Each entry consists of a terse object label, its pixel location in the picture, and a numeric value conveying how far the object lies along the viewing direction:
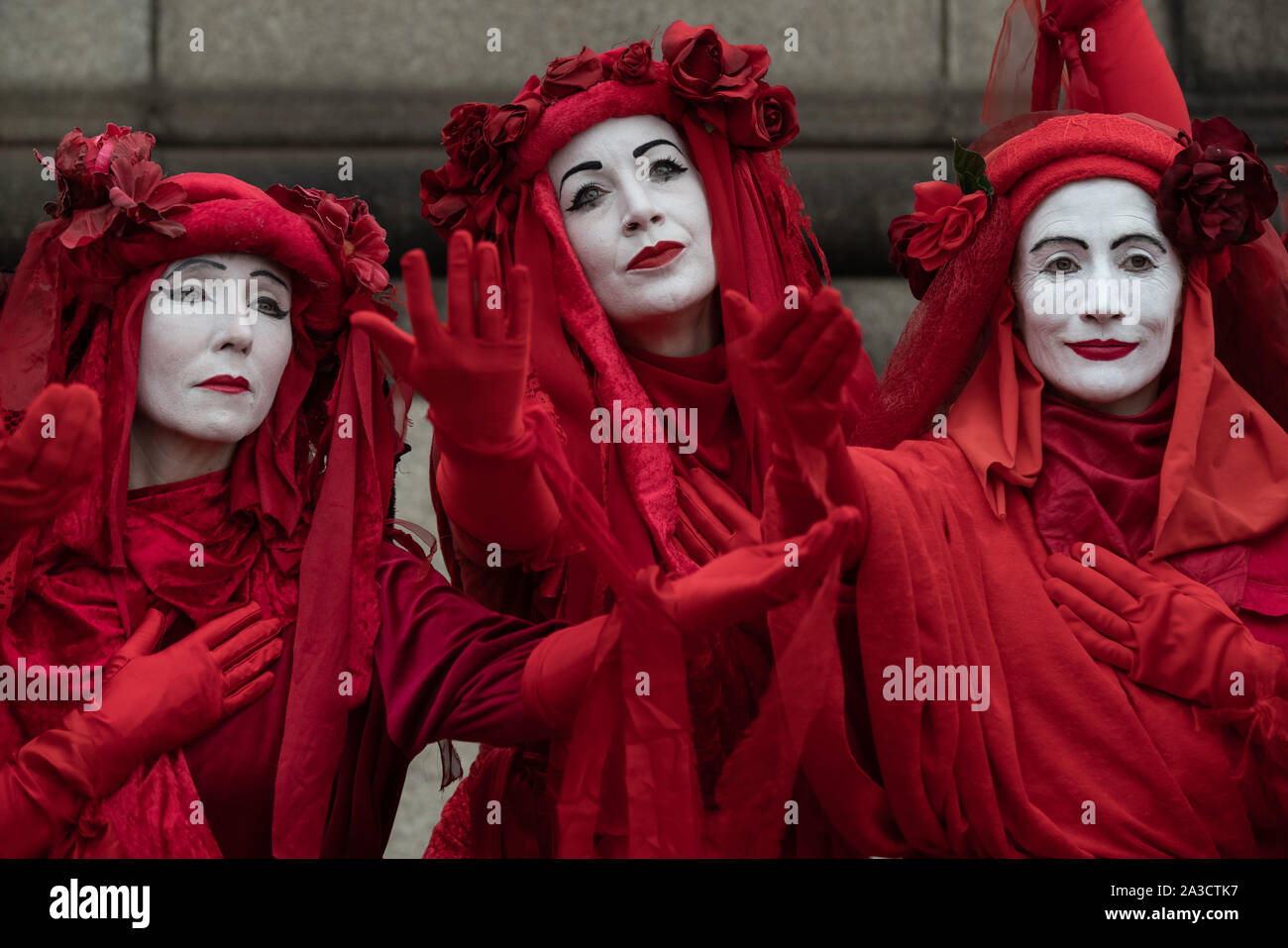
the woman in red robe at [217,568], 2.37
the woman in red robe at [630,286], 2.52
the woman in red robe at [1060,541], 2.26
